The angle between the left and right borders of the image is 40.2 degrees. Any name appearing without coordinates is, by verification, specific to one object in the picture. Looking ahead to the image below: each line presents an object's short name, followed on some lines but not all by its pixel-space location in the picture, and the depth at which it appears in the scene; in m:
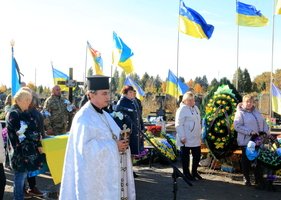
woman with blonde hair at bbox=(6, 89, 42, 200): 5.54
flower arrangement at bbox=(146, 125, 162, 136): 13.64
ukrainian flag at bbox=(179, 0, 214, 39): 13.16
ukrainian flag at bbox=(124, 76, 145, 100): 19.03
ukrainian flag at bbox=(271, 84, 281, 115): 13.97
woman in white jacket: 7.76
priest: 3.57
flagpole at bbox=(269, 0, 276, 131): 14.31
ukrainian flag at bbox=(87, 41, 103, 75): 18.00
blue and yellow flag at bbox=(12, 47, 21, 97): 9.17
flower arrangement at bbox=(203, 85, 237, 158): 8.45
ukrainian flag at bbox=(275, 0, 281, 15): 12.26
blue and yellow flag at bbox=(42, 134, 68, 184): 5.54
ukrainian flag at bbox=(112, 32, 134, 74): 16.28
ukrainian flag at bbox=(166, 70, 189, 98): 20.47
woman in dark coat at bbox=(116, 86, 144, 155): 7.39
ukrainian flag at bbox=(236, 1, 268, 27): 13.93
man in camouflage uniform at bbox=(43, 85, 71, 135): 8.16
